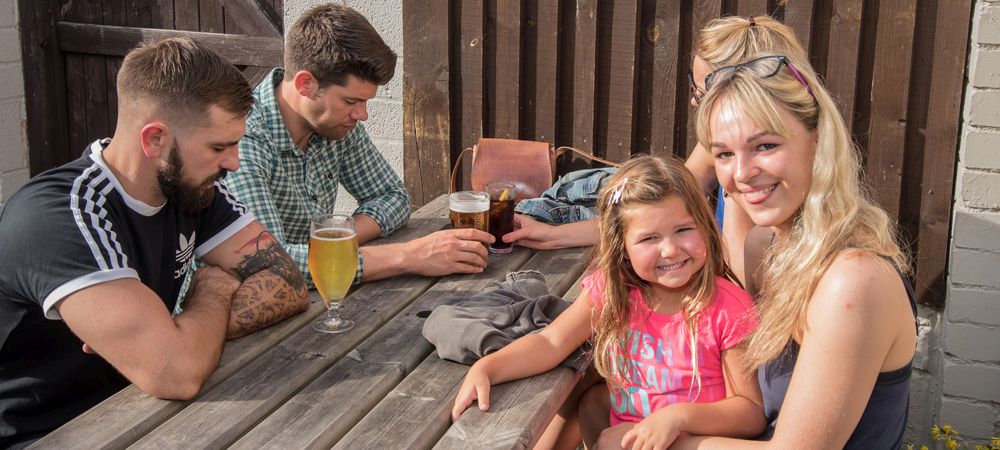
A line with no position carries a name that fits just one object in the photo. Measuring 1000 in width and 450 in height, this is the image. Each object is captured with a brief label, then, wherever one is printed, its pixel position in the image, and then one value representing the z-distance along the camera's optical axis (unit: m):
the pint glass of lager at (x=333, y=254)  2.36
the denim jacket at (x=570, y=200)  3.45
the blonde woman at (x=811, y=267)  1.89
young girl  2.18
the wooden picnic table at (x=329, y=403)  1.90
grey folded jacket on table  2.28
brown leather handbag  3.98
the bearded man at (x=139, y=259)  2.09
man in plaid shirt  3.05
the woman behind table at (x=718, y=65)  3.02
